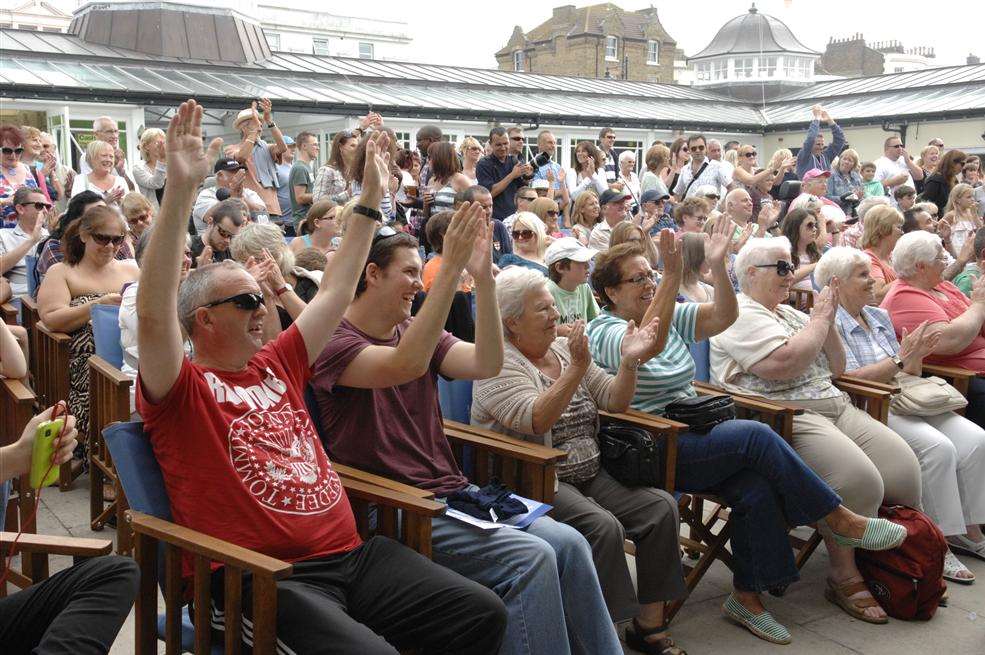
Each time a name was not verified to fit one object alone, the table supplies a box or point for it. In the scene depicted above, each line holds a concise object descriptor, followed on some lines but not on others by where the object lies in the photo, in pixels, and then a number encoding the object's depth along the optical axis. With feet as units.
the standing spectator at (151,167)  26.35
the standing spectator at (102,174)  24.76
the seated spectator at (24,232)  19.02
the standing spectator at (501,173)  27.43
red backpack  12.97
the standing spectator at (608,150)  37.74
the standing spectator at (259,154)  25.71
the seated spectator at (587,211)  26.76
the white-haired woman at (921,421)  15.12
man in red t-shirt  8.15
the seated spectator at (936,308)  16.75
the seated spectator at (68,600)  7.43
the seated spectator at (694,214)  24.94
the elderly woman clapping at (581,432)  11.10
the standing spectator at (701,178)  35.29
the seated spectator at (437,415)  9.53
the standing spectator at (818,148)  38.04
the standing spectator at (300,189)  27.14
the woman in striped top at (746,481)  12.44
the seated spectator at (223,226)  16.94
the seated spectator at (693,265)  16.42
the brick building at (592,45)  173.47
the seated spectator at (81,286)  15.88
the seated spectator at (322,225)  19.15
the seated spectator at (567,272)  15.43
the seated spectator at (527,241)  20.07
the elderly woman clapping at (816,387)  13.52
